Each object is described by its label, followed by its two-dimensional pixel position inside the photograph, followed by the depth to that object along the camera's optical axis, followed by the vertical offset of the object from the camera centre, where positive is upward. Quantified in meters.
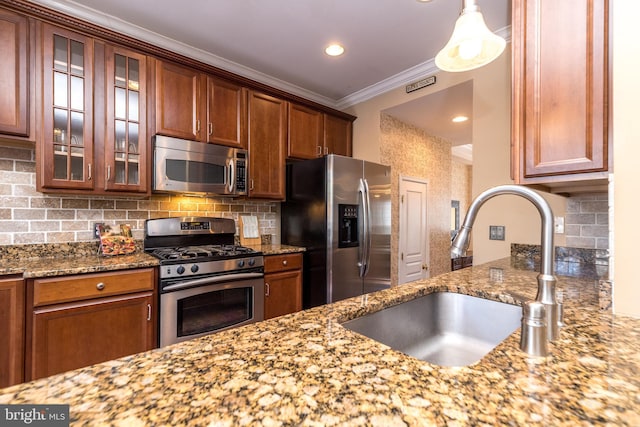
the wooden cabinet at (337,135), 3.41 +0.93
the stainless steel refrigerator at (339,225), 2.69 -0.11
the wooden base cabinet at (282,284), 2.56 -0.64
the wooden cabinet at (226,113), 2.56 +0.89
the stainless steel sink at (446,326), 1.12 -0.46
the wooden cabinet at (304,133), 3.10 +0.87
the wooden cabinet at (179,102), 2.30 +0.89
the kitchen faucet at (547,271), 0.69 -0.14
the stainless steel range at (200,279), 2.02 -0.49
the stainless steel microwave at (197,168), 2.27 +0.37
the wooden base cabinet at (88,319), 1.61 -0.63
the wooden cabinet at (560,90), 1.03 +0.46
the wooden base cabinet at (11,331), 1.54 -0.62
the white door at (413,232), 3.76 -0.25
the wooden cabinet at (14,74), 1.76 +0.84
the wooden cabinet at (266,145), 2.82 +0.67
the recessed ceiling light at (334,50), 2.57 +1.44
